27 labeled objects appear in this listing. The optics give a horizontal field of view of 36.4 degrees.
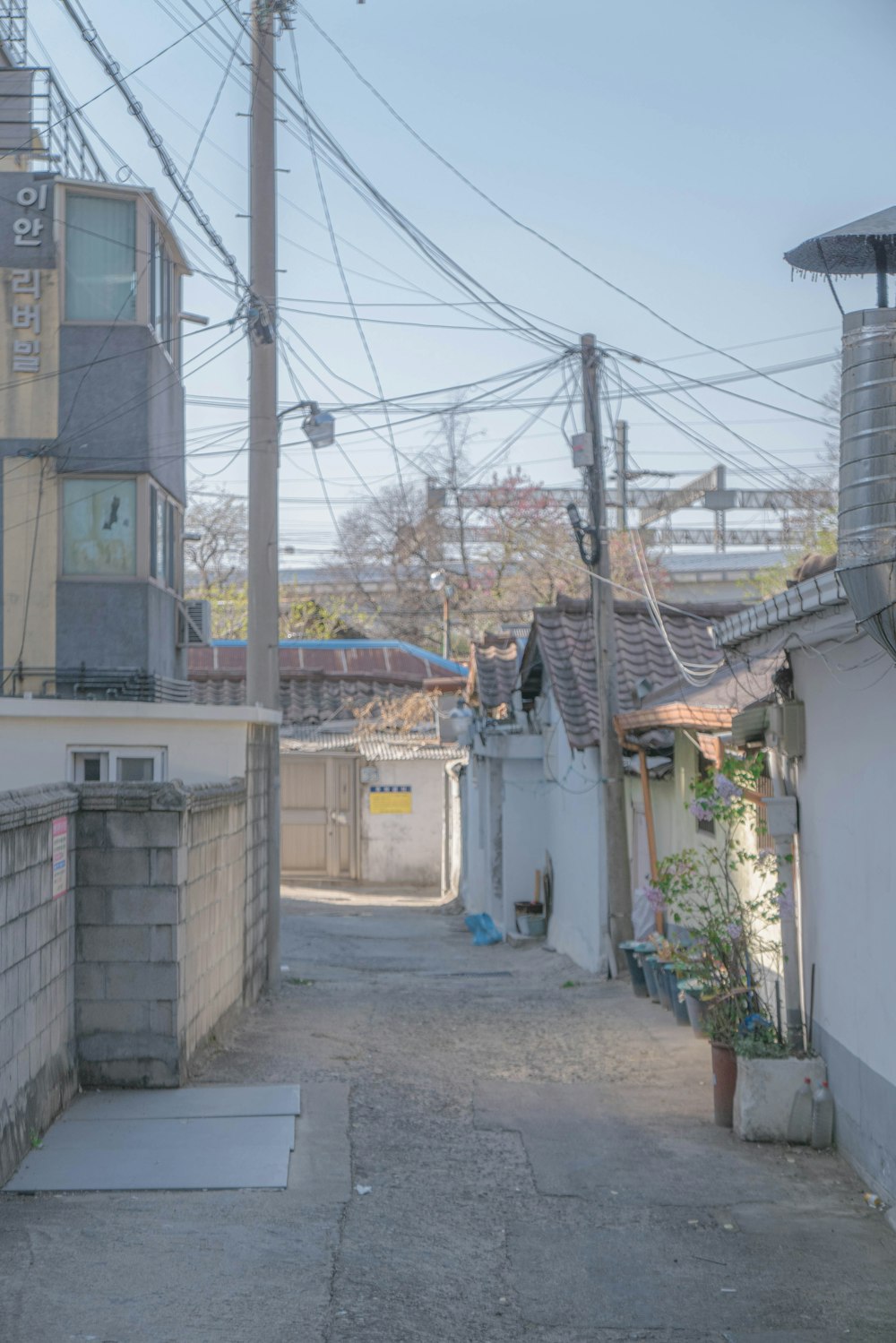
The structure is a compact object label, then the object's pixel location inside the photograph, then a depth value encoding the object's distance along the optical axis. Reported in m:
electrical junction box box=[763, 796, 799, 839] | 8.48
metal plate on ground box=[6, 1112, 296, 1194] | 6.80
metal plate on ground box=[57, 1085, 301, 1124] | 8.17
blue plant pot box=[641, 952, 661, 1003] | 12.76
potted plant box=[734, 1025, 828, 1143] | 7.90
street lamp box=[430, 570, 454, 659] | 34.43
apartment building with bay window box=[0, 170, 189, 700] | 14.72
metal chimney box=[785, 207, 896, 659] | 5.31
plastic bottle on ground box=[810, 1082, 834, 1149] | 7.80
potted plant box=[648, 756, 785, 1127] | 8.45
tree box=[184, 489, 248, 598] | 44.16
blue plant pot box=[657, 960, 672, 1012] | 12.31
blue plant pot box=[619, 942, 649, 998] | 13.42
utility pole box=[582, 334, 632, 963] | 14.80
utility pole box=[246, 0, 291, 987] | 14.23
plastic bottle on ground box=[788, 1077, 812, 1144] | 7.88
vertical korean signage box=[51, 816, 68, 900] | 7.93
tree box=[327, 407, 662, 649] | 35.88
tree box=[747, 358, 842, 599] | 27.16
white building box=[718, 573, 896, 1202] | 6.78
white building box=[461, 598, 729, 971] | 16.30
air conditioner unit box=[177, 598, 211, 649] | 16.95
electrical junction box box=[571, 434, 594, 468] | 14.77
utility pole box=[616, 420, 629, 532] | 29.45
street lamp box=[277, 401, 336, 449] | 14.69
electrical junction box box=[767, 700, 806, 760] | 8.34
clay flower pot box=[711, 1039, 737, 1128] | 8.36
